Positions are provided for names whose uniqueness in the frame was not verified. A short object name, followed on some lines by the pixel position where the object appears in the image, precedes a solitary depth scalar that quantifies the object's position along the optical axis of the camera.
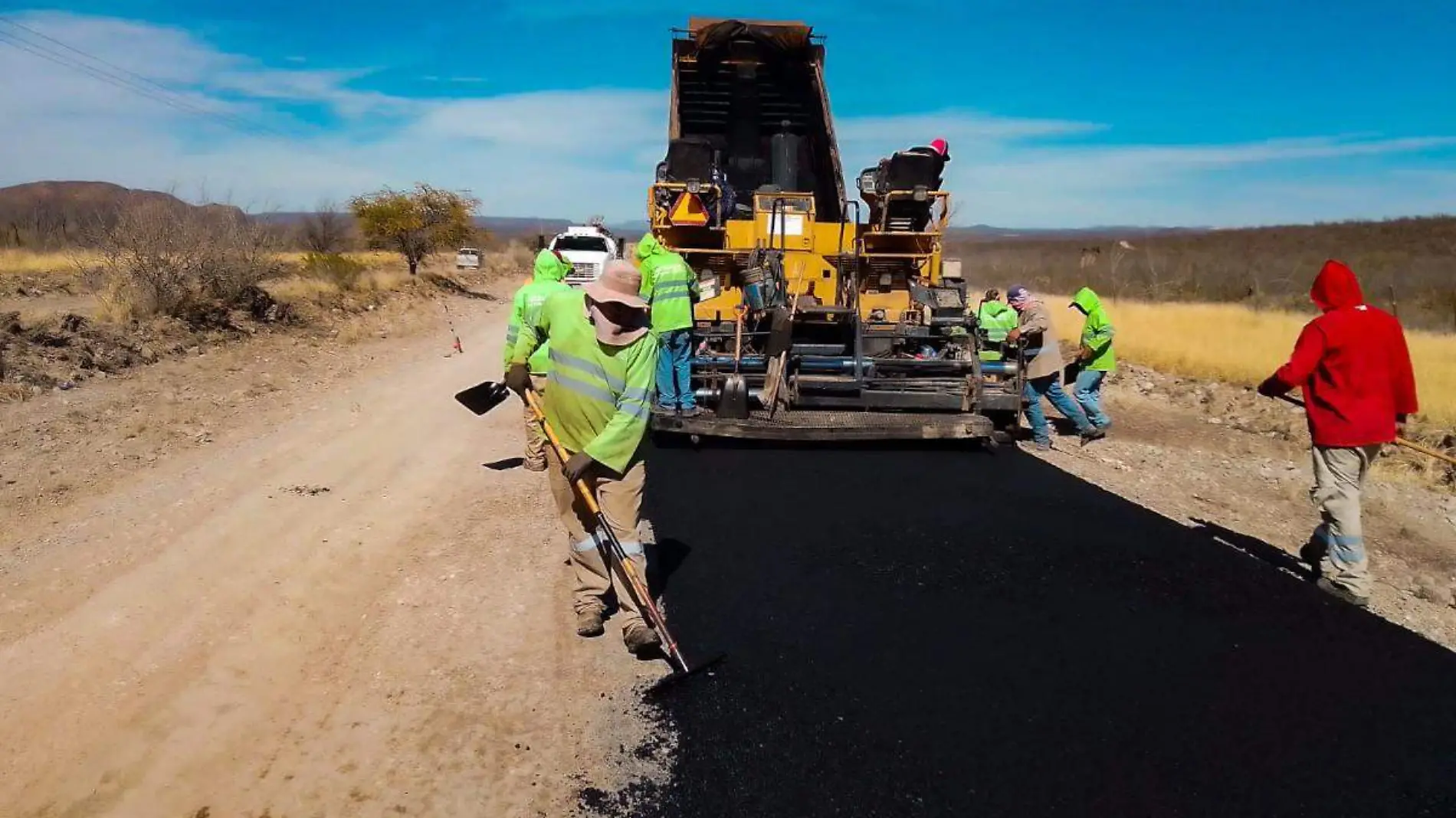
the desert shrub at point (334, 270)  18.80
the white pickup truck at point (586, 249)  19.59
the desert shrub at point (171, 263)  11.70
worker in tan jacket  8.39
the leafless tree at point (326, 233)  33.50
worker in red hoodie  4.58
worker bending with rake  3.77
